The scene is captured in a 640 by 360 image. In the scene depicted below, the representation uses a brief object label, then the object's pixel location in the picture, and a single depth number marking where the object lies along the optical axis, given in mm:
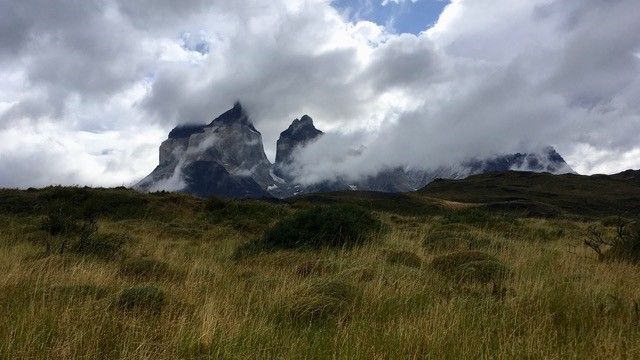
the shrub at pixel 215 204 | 31297
